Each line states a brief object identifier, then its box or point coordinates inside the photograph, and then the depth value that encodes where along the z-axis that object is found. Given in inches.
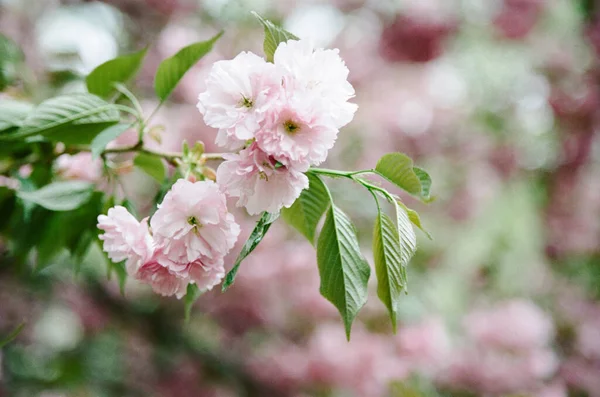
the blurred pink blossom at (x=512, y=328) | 56.2
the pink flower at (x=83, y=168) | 28.8
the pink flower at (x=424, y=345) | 55.1
